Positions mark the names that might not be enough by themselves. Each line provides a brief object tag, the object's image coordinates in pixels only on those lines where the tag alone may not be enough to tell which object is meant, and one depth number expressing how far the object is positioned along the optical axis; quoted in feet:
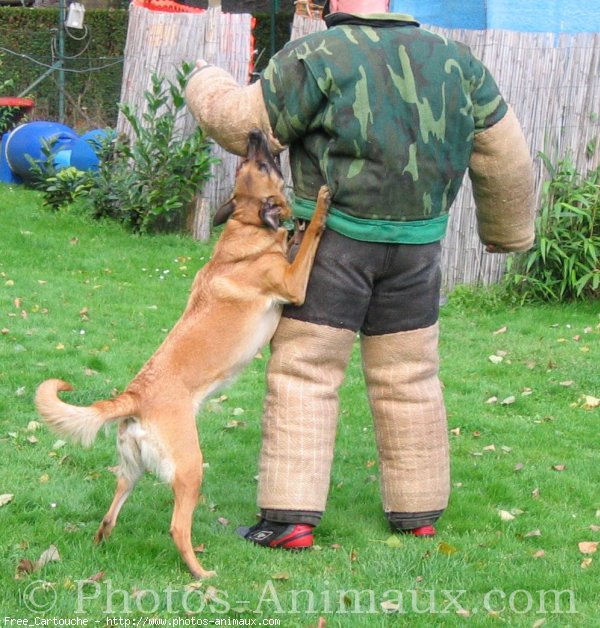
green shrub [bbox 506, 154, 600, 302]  29.09
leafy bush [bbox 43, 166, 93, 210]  37.81
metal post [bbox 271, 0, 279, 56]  58.80
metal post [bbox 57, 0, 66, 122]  55.06
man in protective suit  13.93
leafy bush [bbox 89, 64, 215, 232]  33.99
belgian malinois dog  13.78
